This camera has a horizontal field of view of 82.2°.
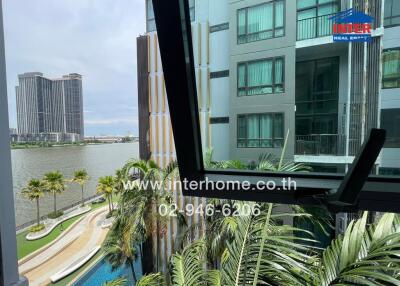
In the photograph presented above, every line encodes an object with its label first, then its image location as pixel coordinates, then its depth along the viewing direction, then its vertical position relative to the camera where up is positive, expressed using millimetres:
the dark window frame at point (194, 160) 700 -114
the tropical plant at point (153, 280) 1810 -1245
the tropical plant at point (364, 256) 839 -503
